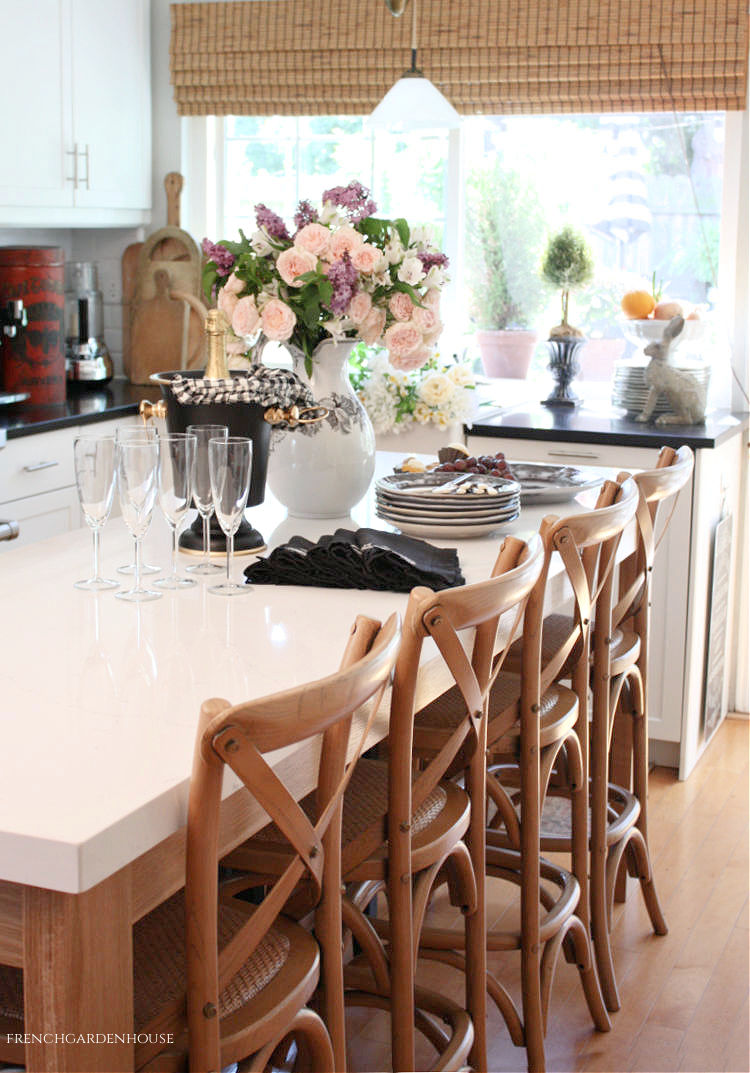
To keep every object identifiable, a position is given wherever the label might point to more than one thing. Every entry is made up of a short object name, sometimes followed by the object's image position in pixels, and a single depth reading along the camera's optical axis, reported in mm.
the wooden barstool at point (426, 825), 1517
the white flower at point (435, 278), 2357
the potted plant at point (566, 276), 4070
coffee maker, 4400
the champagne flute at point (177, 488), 1853
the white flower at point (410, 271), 2297
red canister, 3895
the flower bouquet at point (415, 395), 3666
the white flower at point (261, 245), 2332
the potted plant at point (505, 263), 4336
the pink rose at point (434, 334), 2389
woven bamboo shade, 3840
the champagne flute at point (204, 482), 1858
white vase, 2389
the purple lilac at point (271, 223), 2314
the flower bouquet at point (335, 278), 2260
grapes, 2459
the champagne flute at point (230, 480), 1818
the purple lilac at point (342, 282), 2252
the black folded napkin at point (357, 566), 1906
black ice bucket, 2135
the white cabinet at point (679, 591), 3502
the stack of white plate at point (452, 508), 2242
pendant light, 3291
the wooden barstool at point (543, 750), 1992
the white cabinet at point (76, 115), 3814
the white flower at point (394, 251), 2309
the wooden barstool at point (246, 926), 1122
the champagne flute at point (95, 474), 1742
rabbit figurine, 3697
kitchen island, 1054
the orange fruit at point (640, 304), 3932
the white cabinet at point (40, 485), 3492
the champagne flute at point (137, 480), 1737
